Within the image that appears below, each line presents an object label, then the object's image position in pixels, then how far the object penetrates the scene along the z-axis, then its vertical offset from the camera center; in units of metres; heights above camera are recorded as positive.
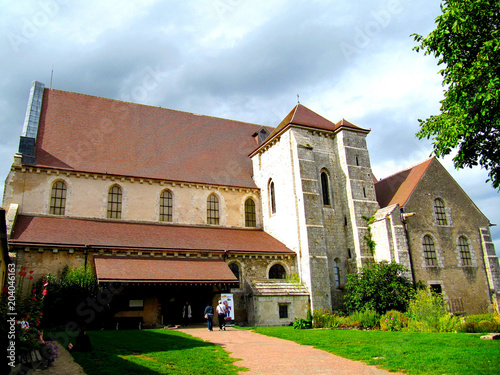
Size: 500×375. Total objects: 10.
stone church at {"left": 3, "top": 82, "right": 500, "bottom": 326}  19.17 +4.62
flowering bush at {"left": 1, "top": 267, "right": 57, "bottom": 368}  7.98 -0.50
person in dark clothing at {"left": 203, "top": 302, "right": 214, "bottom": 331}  16.67 -0.78
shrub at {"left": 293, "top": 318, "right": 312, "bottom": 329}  18.08 -1.43
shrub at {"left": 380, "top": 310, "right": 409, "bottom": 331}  17.25 -1.46
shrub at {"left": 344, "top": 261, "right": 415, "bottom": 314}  19.69 -0.05
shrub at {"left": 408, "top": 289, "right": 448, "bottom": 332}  15.80 -1.15
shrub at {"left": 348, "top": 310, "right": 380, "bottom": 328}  18.45 -1.40
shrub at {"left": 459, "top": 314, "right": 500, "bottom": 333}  15.07 -1.62
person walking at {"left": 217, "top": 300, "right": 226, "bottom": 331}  17.16 -0.82
